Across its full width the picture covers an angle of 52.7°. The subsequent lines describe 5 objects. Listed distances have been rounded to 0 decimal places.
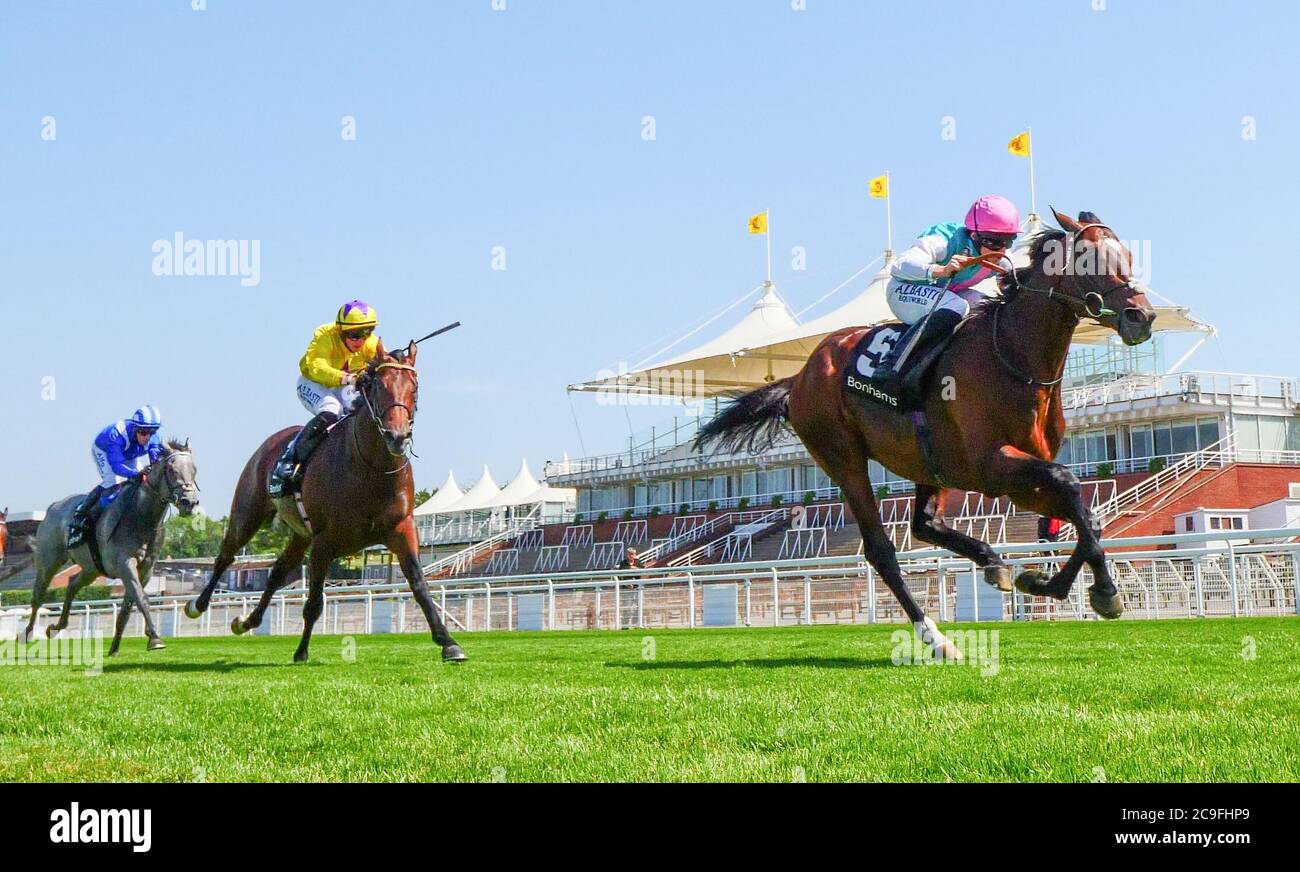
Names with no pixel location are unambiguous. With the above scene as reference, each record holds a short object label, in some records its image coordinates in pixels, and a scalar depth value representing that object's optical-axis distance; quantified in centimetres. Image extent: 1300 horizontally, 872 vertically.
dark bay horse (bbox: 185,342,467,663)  903
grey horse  1217
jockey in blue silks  1320
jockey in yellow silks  1038
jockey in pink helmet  802
